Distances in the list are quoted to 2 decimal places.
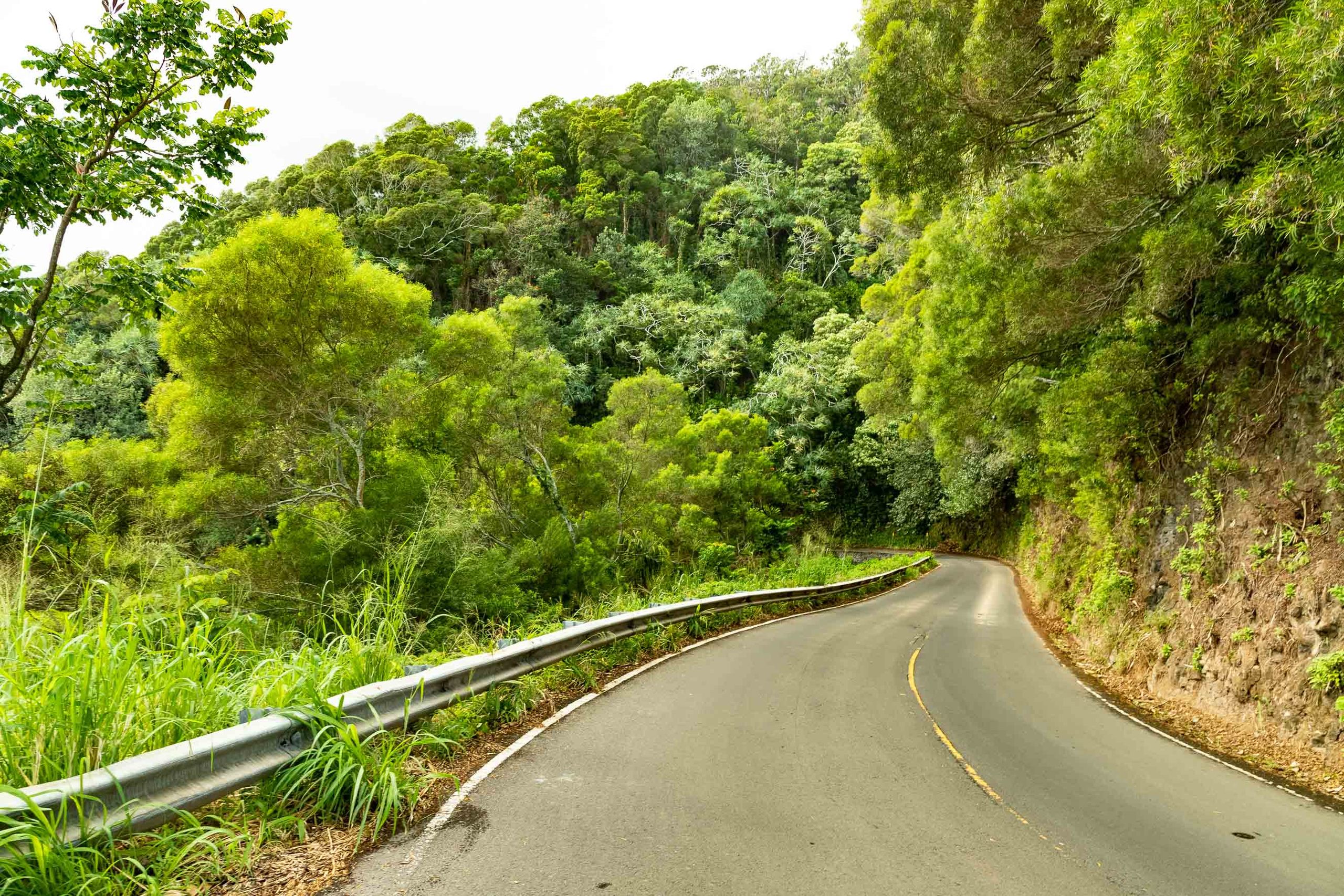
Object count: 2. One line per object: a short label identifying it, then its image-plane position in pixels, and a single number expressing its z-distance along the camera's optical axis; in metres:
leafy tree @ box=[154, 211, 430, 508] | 11.96
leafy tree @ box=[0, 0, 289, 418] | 4.89
